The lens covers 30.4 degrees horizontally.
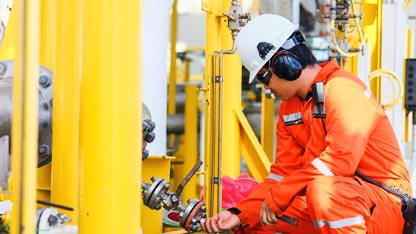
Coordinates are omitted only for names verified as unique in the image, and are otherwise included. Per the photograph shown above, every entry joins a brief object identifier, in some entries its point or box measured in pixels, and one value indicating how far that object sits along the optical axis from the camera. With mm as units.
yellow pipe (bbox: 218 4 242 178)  4746
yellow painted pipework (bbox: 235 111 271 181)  4820
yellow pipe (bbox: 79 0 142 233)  2279
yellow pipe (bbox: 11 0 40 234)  1919
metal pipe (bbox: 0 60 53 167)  2508
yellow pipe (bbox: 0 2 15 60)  2895
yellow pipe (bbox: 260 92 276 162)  7312
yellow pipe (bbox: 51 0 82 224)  2574
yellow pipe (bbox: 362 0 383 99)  5836
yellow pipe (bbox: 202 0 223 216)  4004
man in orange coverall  3271
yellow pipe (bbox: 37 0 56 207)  2748
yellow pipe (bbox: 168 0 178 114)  10289
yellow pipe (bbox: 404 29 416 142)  5996
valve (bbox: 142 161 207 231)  3160
